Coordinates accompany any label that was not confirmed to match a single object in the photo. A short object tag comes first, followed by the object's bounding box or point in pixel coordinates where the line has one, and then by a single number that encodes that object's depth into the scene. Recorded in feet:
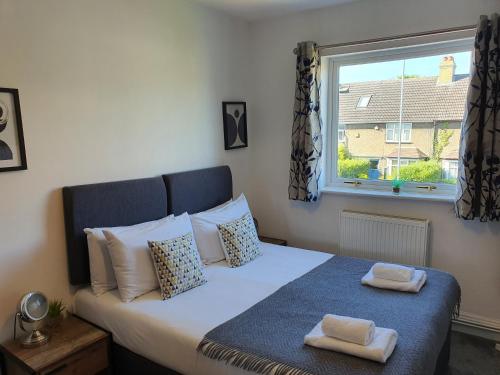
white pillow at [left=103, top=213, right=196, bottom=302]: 7.27
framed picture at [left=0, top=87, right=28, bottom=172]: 6.50
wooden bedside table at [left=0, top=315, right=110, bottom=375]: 5.99
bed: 6.24
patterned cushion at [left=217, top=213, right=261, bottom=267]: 8.98
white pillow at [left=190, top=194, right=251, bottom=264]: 9.07
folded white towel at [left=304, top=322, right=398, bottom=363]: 5.17
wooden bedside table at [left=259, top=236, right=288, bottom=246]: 11.36
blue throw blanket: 5.21
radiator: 9.69
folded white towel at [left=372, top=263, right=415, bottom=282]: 7.50
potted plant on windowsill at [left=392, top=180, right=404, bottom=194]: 10.15
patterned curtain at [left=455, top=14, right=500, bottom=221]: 8.17
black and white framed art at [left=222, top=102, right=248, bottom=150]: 11.24
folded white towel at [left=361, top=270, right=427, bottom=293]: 7.27
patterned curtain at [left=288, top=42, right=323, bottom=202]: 10.43
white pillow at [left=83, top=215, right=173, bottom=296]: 7.43
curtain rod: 8.66
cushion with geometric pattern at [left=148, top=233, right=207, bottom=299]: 7.34
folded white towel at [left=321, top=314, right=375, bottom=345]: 5.35
